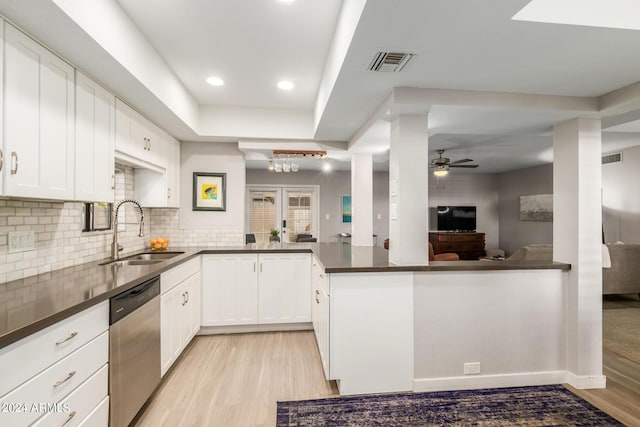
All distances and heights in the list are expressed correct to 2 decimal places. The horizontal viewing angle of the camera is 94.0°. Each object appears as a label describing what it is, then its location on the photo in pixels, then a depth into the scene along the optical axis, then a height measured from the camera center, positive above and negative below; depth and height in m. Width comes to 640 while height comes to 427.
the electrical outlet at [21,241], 1.73 -0.15
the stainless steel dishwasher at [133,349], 1.61 -0.81
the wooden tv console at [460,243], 7.51 -0.66
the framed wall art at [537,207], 6.27 +0.22
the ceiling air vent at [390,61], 1.67 +0.91
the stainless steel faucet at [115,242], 2.55 -0.22
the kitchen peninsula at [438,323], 2.21 -0.81
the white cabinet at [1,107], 1.36 +0.50
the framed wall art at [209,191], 3.78 +0.32
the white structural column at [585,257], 2.35 -0.31
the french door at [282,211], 6.95 +0.13
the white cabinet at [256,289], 3.30 -0.81
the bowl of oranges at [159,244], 3.28 -0.31
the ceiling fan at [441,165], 4.86 +0.87
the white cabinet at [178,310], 2.30 -0.82
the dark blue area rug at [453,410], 1.93 -1.32
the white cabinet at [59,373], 1.04 -0.64
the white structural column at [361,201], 3.90 +0.21
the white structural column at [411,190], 2.31 +0.21
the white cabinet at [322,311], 2.26 -0.82
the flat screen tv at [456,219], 7.75 -0.04
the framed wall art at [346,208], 7.23 +0.22
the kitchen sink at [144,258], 2.56 -0.40
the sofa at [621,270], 4.43 -0.78
